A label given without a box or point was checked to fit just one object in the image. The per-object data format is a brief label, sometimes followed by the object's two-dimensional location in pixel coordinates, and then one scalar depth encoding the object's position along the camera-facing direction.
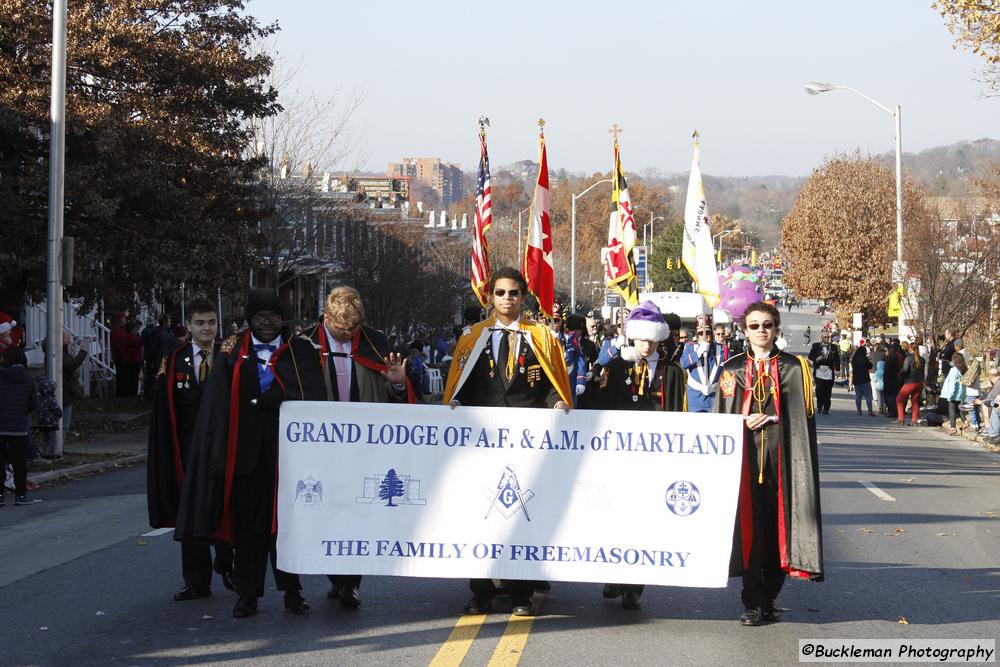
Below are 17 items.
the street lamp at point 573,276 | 57.12
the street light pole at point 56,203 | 17.94
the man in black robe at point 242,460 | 7.54
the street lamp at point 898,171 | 34.69
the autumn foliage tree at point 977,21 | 17.44
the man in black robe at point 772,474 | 7.30
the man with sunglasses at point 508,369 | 7.71
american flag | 21.66
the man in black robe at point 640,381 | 8.20
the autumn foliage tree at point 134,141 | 22.02
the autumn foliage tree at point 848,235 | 58.06
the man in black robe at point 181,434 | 8.26
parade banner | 7.41
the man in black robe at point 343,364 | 7.63
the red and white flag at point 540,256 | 18.22
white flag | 17.44
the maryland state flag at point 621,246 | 22.36
